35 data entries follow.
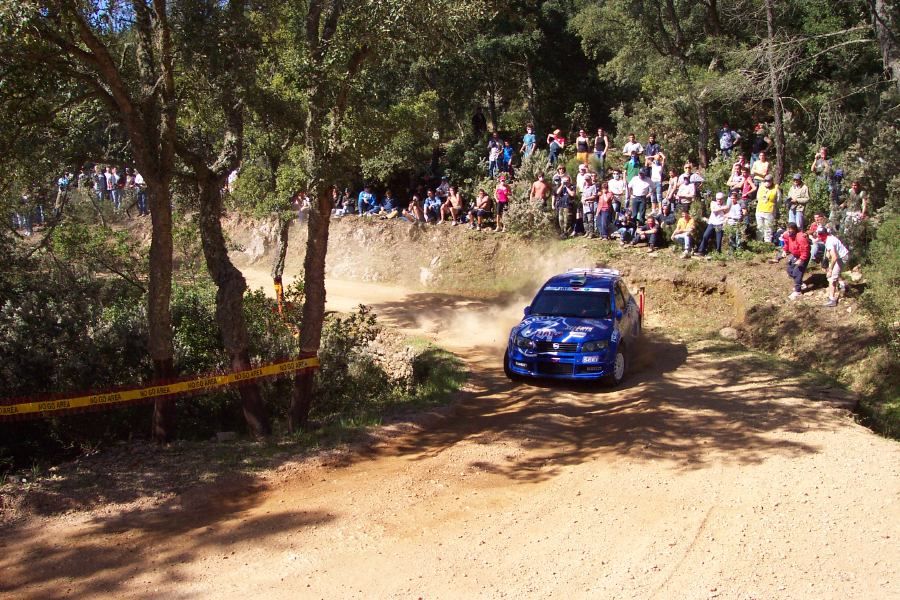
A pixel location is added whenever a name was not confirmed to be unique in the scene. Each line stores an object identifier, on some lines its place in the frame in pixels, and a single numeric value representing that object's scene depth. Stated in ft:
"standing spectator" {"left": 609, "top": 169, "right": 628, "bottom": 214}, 70.95
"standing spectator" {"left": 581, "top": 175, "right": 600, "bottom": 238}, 71.51
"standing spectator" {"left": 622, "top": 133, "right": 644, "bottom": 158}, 71.77
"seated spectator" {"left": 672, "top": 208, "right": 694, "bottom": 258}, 64.44
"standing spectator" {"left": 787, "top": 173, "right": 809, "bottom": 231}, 58.23
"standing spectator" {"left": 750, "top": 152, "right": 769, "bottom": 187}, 63.72
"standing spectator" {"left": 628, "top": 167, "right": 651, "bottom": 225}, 68.03
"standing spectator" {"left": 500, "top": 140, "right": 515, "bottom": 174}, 84.48
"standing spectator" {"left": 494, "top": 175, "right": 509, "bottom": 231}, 78.43
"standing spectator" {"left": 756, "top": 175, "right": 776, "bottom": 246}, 60.29
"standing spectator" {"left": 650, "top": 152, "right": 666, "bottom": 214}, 68.08
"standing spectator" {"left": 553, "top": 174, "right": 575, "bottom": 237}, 73.41
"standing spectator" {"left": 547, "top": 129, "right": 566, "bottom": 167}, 80.69
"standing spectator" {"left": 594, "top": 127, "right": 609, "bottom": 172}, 77.75
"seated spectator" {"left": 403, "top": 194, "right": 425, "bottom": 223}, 85.87
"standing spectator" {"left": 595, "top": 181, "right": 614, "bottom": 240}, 70.28
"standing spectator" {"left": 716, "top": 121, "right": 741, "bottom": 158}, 72.59
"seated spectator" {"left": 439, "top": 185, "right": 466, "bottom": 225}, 83.25
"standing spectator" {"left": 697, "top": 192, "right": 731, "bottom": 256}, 62.23
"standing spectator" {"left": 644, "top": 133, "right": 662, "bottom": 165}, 73.10
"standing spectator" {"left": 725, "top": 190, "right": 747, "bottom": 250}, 62.23
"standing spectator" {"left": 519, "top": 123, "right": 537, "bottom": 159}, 81.97
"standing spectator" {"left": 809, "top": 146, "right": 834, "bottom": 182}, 60.18
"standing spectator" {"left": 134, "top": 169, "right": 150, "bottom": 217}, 101.30
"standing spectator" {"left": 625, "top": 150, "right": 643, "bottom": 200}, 71.15
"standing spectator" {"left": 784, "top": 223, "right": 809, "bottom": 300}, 53.36
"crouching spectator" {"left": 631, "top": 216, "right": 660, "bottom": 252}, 67.41
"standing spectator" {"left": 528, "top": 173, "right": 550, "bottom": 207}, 75.51
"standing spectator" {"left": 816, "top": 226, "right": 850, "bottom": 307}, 51.52
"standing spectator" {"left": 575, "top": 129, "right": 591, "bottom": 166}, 79.00
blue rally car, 43.09
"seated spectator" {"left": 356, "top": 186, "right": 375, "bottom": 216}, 91.40
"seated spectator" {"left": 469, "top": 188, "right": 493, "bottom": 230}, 80.23
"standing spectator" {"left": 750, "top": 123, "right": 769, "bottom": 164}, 72.59
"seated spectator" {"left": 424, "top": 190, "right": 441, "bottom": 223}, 85.76
